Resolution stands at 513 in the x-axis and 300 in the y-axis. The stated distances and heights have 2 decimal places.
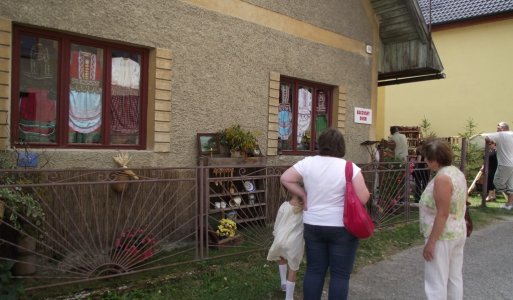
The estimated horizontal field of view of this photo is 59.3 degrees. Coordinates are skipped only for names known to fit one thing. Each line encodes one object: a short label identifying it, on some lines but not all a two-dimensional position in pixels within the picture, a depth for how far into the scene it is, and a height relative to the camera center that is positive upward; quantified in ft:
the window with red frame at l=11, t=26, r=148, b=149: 16.89 +2.01
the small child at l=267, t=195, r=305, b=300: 13.12 -2.71
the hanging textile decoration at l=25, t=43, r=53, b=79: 17.02 +2.96
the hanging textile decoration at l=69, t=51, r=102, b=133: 18.04 +1.97
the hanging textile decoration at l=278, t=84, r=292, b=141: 26.43 +1.90
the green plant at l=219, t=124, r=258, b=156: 21.90 +0.30
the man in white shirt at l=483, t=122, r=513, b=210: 32.89 -0.26
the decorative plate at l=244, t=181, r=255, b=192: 20.70 -1.83
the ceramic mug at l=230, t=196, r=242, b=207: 19.42 -2.41
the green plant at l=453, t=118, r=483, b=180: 44.80 -0.47
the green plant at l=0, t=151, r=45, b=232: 12.31 -1.87
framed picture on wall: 21.24 +0.10
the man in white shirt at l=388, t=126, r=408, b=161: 32.76 +0.45
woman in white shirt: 11.17 -1.74
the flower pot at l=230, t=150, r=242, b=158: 21.89 -0.34
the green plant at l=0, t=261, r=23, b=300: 11.60 -3.86
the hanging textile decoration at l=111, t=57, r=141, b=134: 19.22 +2.06
